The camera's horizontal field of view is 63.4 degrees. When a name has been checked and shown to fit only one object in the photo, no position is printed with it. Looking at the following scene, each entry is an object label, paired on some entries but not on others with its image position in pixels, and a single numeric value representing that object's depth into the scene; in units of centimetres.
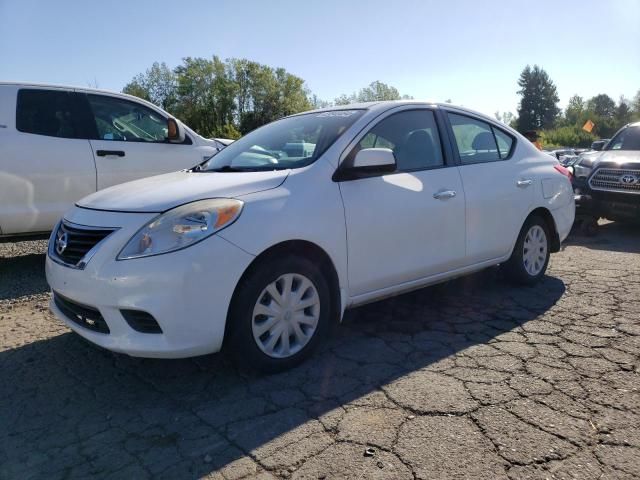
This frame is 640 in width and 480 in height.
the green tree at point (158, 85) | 6712
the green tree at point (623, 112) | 8581
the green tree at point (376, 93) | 7375
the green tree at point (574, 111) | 9578
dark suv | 748
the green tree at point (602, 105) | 10484
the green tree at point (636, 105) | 8794
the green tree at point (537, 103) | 10081
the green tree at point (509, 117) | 9900
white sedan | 270
